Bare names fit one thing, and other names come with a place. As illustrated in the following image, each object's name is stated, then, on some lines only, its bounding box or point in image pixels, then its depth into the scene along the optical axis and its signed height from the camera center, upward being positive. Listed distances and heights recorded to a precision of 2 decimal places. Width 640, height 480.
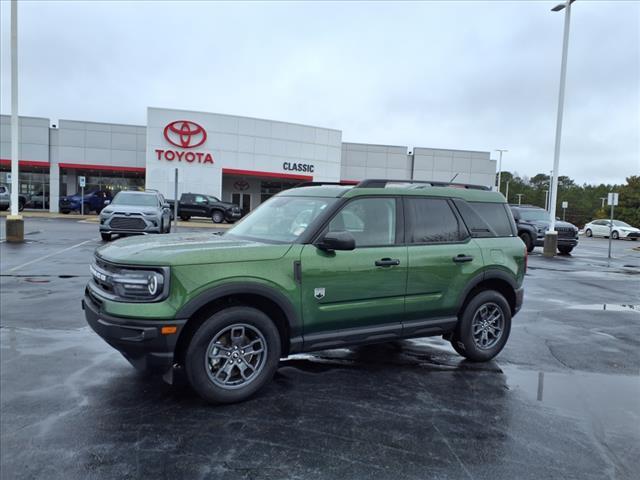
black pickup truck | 31.50 -0.47
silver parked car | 16.70 -0.67
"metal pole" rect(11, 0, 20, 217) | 15.60 +3.33
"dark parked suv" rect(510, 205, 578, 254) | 20.58 -0.60
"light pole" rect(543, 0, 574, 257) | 19.31 +2.73
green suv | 3.87 -0.68
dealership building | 35.72 +3.35
